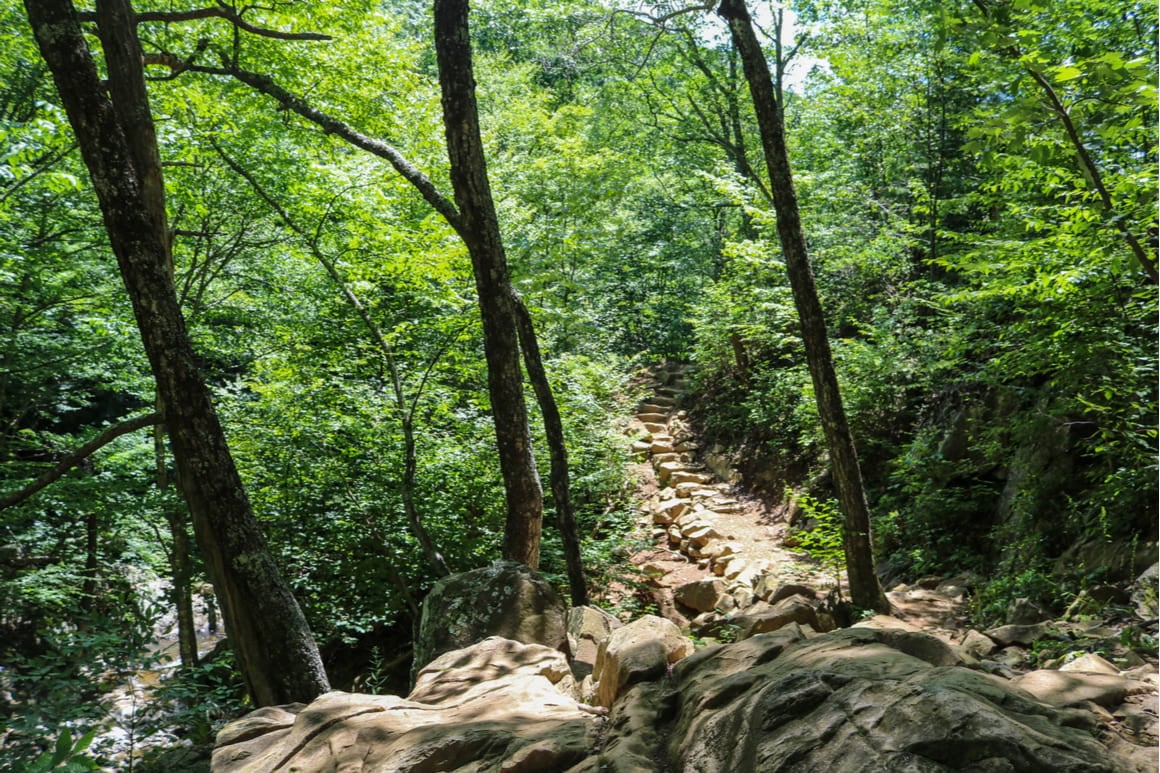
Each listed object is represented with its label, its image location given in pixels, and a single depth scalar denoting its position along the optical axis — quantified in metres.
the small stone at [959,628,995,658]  4.16
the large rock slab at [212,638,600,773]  2.91
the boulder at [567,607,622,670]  5.38
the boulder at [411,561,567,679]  5.46
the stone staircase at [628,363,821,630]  7.86
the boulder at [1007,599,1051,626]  5.01
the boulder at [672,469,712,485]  12.41
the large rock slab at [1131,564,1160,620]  4.02
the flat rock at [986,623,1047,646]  4.17
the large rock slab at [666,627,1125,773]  1.85
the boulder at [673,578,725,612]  8.05
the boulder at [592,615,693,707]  3.46
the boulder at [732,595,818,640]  5.14
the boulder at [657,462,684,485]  12.67
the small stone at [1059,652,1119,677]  2.74
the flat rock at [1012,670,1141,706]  2.40
